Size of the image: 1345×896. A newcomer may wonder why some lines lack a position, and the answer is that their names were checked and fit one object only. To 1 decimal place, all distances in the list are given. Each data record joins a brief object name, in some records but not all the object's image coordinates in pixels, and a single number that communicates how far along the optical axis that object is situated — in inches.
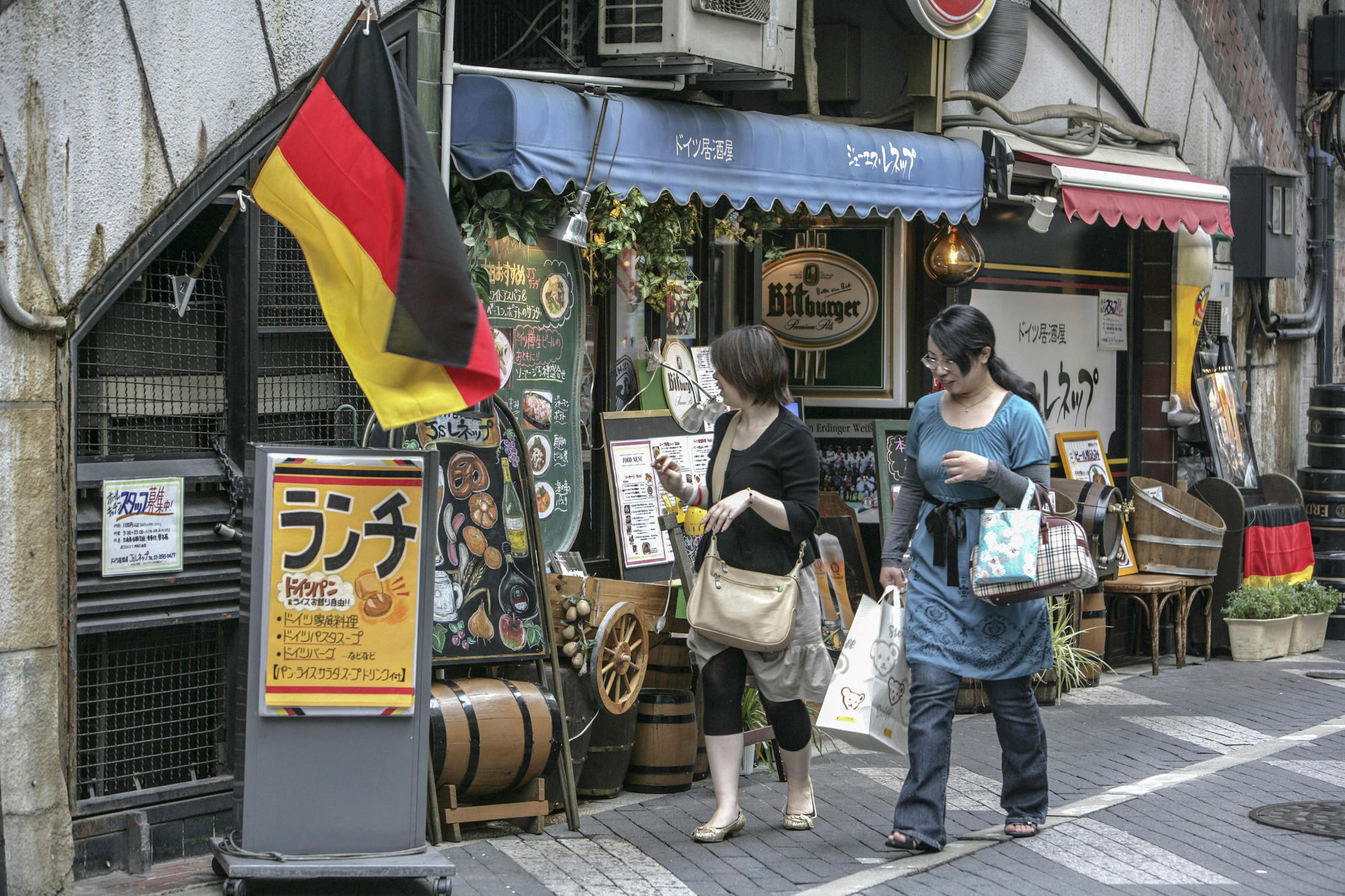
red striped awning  355.6
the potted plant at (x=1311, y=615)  422.3
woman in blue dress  228.2
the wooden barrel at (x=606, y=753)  263.9
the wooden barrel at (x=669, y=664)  273.0
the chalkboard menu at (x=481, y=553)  245.3
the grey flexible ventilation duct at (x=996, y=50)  376.8
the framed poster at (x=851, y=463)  375.2
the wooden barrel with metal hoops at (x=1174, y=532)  404.8
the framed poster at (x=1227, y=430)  438.6
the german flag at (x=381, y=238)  193.5
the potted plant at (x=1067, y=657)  362.9
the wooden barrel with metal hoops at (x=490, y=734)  232.1
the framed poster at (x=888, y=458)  345.4
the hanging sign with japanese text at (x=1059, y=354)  397.1
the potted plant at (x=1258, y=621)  410.6
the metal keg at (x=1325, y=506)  461.1
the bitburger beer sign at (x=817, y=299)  376.5
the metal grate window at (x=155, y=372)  223.6
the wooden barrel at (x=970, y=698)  341.4
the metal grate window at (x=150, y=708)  225.5
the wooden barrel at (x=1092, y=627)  373.7
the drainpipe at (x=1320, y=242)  512.4
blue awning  254.8
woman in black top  233.5
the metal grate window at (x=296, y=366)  243.4
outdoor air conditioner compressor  279.7
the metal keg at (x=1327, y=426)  456.1
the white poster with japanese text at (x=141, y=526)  219.9
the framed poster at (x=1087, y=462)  407.2
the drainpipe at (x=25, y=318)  204.5
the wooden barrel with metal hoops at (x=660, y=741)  269.3
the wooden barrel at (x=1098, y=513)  367.9
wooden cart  255.9
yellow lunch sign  203.3
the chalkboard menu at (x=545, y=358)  277.3
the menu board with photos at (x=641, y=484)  293.4
